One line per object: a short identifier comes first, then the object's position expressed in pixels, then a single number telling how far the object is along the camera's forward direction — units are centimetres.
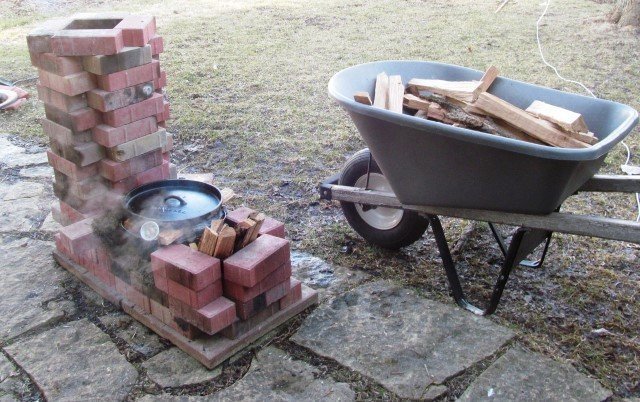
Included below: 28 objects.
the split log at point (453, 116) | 266
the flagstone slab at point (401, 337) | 244
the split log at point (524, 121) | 254
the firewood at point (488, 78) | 293
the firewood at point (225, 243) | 248
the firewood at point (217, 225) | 254
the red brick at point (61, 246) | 308
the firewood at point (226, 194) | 310
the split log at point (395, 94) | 284
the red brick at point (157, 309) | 265
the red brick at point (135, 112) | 278
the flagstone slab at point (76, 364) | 236
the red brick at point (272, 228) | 277
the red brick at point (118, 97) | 271
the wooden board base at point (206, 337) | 249
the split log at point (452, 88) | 281
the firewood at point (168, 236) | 256
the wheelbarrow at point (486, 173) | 232
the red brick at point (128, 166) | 287
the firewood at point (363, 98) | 272
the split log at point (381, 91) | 287
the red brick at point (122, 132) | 278
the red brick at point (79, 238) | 287
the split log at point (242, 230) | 256
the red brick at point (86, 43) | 259
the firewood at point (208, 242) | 248
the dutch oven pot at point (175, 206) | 265
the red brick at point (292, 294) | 273
